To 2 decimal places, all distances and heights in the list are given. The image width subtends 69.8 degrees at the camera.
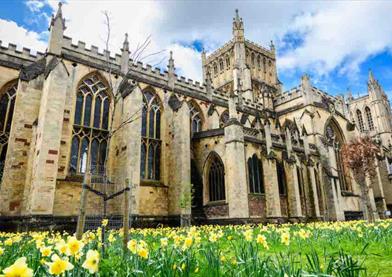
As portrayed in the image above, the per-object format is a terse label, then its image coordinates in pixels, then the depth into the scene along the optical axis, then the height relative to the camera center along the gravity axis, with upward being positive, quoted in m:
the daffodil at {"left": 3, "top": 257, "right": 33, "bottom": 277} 1.42 -0.22
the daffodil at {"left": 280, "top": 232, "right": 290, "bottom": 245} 3.62 -0.24
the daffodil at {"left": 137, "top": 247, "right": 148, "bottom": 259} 2.51 -0.26
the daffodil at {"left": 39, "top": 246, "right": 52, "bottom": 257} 2.42 -0.22
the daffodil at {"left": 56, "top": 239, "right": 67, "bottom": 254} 2.36 -0.19
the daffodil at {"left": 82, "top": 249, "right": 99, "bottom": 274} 1.89 -0.25
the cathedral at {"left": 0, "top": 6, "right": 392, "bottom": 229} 14.67 +4.53
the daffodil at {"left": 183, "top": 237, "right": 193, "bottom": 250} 3.02 -0.20
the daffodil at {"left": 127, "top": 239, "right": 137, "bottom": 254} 2.78 -0.22
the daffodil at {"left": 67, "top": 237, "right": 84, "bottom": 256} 2.22 -0.17
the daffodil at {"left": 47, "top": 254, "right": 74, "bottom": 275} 1.71 -0.24
